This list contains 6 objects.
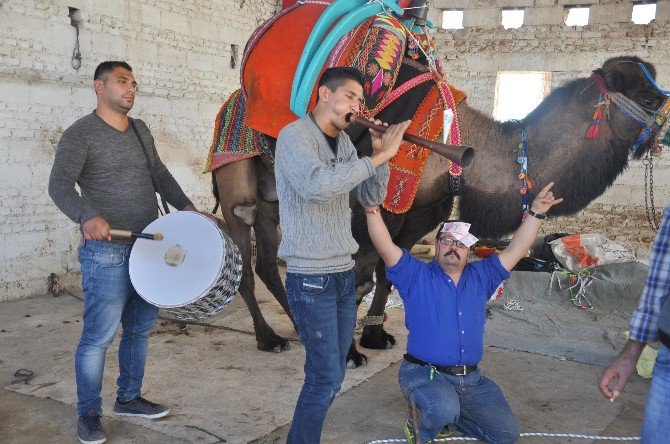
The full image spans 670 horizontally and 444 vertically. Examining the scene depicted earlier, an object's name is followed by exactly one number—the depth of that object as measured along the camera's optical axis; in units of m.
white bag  6.75
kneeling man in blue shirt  3.01
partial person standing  1.67
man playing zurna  2.36
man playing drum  2.85
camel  3.78
